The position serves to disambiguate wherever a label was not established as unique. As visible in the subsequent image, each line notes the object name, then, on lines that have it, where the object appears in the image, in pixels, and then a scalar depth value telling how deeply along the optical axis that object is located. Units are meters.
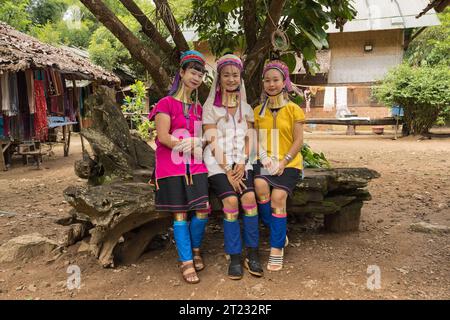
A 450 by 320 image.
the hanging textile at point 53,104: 10.36
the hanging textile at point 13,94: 7.96
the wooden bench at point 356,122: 12.57
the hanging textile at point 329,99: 16.23
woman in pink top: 2.63
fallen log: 2.66
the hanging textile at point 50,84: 9.61
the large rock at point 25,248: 3.08
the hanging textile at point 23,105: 8.44
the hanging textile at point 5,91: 7.75
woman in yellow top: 2.76
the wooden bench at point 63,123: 9.53
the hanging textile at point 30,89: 8.25
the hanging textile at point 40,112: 8.60
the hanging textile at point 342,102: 16.03
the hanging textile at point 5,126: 8.18
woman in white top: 2.67
